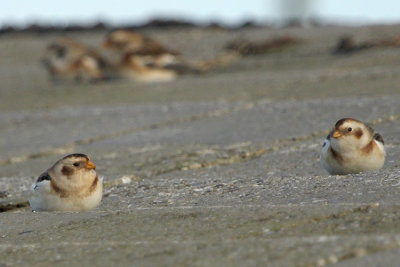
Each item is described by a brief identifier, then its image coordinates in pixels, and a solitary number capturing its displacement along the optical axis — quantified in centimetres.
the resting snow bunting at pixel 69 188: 1162
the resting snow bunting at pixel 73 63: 3344
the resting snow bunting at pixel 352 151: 1220
